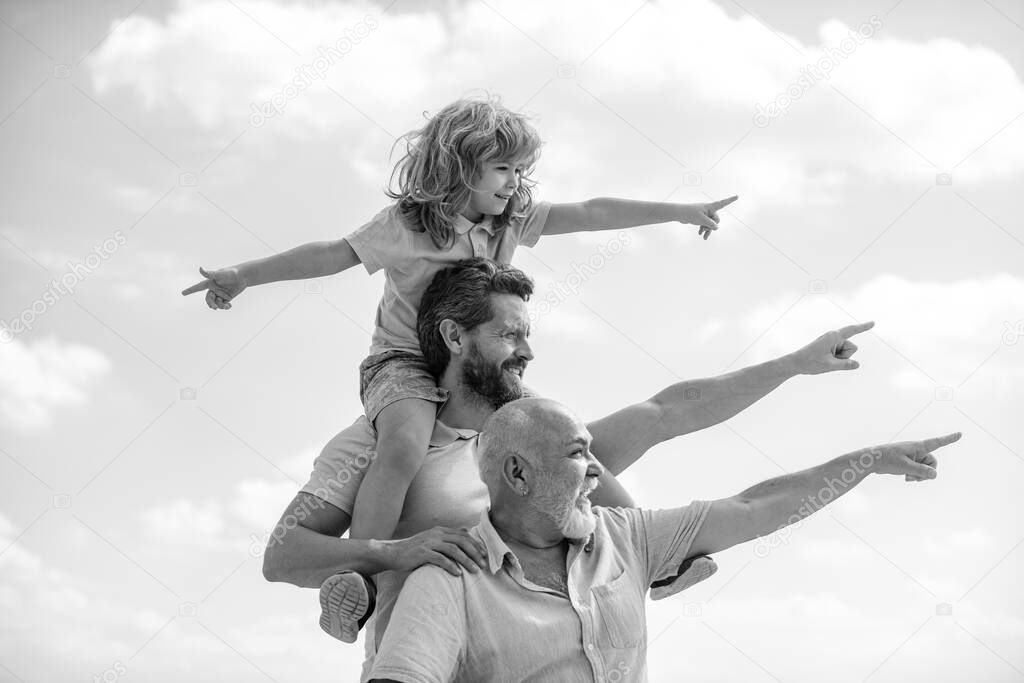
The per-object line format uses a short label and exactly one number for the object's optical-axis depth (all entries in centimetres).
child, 419
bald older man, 332
